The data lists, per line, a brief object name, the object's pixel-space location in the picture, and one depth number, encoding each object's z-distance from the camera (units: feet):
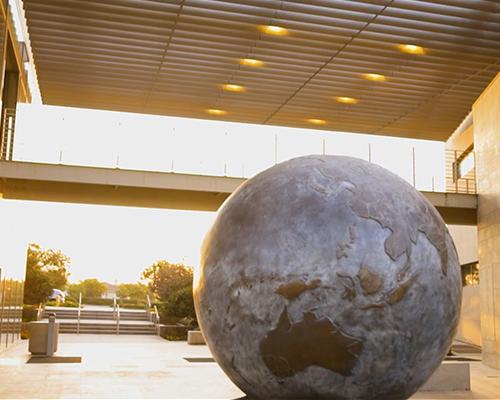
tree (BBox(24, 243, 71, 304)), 124.88
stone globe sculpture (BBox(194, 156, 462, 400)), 16.76
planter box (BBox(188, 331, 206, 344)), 79.56
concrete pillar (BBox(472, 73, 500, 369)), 59.16
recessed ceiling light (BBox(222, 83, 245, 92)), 76.23
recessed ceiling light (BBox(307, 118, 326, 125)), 88.10
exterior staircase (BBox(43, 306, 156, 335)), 99.40
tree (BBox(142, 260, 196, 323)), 99.35
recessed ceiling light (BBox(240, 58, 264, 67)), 68.97
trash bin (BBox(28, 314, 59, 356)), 58.54
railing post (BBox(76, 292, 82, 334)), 96.45
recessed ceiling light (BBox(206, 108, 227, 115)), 84.63
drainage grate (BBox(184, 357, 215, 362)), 57.72
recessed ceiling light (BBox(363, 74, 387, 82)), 73.31
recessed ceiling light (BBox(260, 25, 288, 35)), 61.57
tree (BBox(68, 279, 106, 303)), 283.12
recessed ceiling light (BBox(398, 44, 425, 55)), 65.05
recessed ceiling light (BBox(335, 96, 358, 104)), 80.74
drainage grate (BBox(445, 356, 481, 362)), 65.03
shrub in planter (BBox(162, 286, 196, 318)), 99.07
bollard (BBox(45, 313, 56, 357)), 58.23
